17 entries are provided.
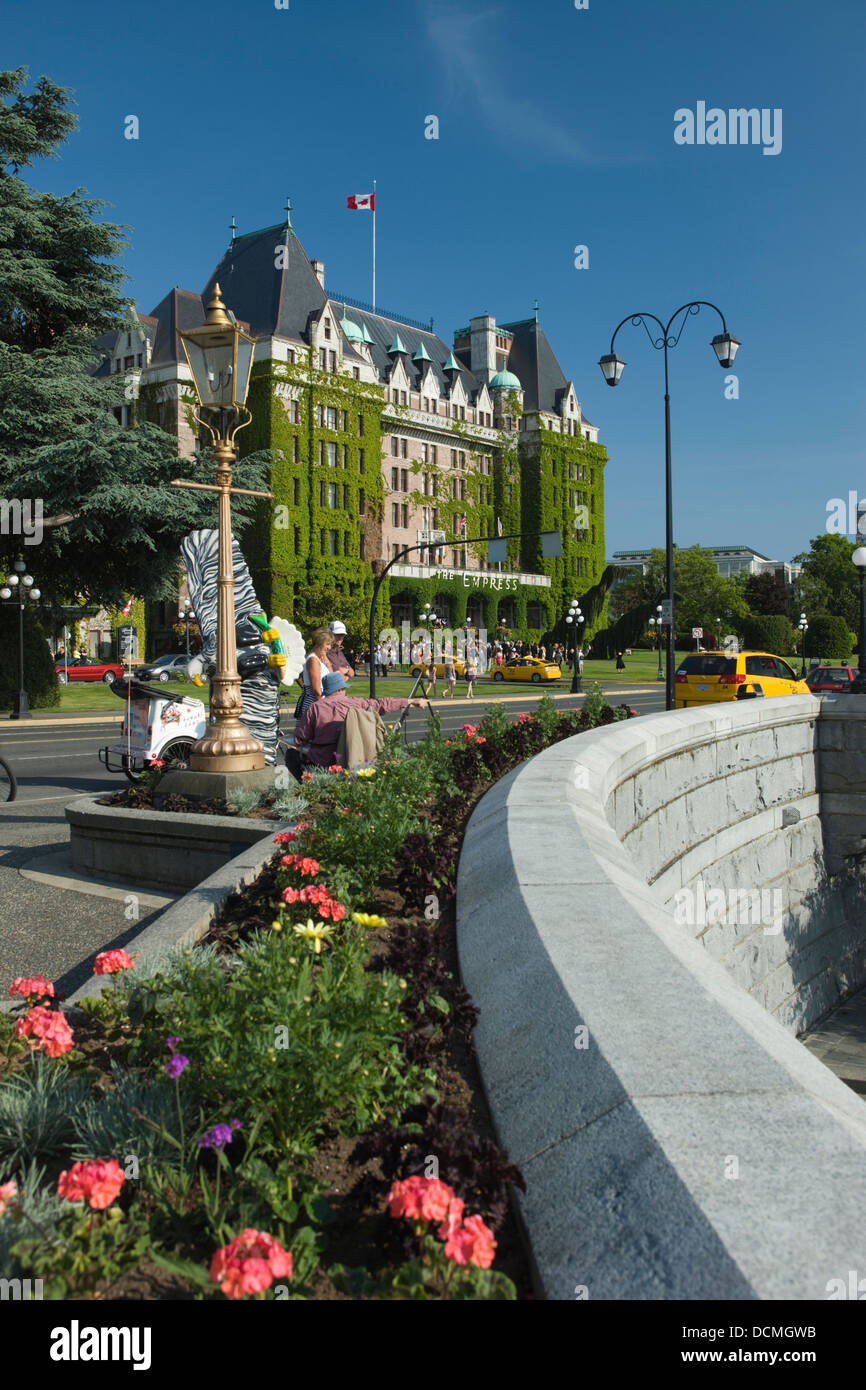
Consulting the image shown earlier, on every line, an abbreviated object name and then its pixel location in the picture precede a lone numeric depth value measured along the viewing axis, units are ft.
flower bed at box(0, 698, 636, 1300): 6.28
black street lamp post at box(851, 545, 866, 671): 52.69
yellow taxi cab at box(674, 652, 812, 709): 69.56
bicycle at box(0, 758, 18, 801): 38.19
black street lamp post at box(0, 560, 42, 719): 85.25
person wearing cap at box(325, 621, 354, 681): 31.24
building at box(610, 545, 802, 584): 556.92
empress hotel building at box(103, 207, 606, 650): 182.39
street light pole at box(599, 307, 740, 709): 64.85
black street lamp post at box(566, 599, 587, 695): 162.91
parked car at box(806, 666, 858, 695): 106.22
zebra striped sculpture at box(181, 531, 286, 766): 32.22
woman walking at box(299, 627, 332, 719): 28.19
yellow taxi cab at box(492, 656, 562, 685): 164.55
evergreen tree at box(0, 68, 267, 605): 85.66
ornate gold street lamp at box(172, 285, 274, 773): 25.90
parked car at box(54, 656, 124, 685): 155.94
